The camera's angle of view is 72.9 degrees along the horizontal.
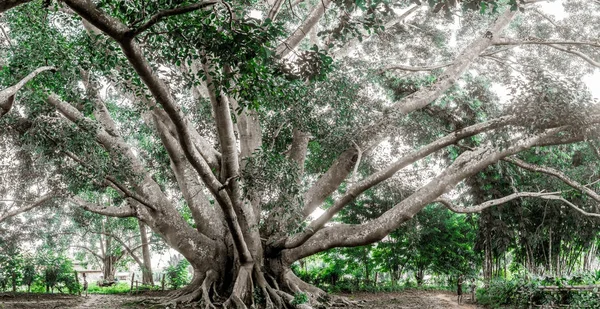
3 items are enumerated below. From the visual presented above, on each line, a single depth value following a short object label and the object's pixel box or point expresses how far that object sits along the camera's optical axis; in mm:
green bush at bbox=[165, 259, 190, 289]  14070
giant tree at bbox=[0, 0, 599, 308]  4309
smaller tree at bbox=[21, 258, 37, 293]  12359
